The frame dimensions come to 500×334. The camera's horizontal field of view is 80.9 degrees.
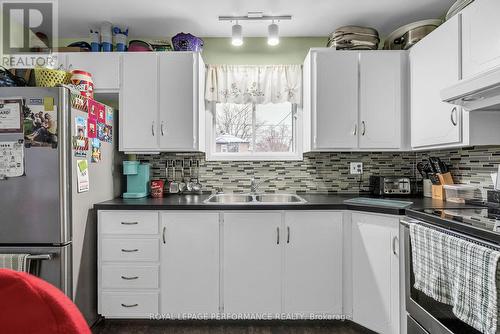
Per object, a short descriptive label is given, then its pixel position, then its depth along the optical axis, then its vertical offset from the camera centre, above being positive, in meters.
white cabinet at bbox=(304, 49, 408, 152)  2.40 +0.54
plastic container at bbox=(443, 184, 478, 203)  2.09 -0.20
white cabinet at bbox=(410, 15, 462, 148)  1.88 +0.57
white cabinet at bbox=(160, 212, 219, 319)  2.13 -0.71
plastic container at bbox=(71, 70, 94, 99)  2.25 +0.65
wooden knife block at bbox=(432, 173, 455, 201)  2.29 -0.17
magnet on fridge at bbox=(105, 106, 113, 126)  2.37 +0.41
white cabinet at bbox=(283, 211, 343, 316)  2.12 -0.70
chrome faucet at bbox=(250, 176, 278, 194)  2.69 -0.19
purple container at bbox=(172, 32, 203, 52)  2.51 +1.06
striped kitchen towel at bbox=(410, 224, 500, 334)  1.10 -0.47
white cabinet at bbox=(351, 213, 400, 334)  1.89 -0.73
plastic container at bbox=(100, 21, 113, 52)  2.56 +1.14
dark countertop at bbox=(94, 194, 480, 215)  2.03 -0.29
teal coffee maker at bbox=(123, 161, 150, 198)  2.53 -0.13
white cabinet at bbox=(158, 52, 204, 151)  2.45 +0.60
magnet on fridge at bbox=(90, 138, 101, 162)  2.13 +0.11
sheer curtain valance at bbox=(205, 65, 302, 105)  2.74 +0.77
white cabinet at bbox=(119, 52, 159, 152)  2.45 +0.54
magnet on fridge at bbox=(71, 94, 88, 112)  1.89 +0.42
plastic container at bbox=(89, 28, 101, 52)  2.57 +1.10
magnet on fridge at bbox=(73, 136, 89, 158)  1.88 +0.13
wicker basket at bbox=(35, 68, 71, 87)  1.94 +0.59
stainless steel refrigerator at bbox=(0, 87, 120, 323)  1.77 -0.17
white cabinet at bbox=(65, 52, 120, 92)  2.47 +0.84
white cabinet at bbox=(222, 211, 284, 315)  2.12 -0.69
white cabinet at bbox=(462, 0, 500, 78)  1.59 +0.73
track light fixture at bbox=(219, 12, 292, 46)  2.44 +1.19
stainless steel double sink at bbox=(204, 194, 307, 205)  2.64 -0.30
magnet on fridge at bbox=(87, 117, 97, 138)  2.07 +0.28
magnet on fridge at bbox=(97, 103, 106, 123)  2.21 +0.41
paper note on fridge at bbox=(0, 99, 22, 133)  1.75 +0.31
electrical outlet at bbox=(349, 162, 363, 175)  2.75 -0.04
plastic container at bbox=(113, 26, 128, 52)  2.58 +1.13
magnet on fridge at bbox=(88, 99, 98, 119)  2.08 +0.42
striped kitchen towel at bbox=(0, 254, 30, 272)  1.70 -0.56
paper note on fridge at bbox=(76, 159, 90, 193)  1.92 -0.06
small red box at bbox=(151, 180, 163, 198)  2.58 -0.21
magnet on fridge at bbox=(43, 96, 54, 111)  1.77 +0.38
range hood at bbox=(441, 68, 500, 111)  1.30 +0.36
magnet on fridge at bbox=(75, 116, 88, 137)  1.91 +0.26
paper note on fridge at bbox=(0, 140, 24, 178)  1.76 +0.05
